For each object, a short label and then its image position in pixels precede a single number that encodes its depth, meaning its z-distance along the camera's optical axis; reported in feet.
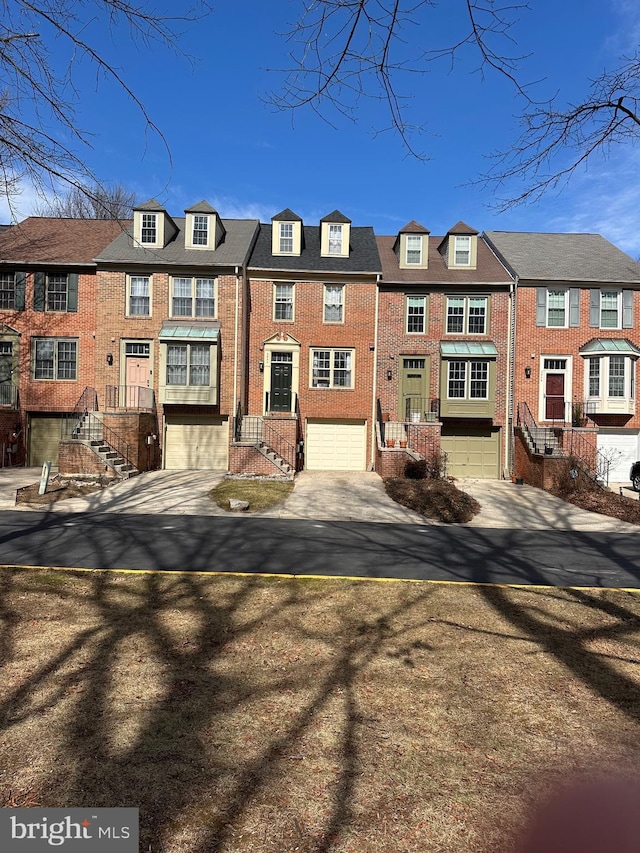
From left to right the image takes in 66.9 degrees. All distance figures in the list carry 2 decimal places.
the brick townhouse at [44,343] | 67.41
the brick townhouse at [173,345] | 63.82
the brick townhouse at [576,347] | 65.67
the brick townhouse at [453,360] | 66.54
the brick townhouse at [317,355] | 67.26
